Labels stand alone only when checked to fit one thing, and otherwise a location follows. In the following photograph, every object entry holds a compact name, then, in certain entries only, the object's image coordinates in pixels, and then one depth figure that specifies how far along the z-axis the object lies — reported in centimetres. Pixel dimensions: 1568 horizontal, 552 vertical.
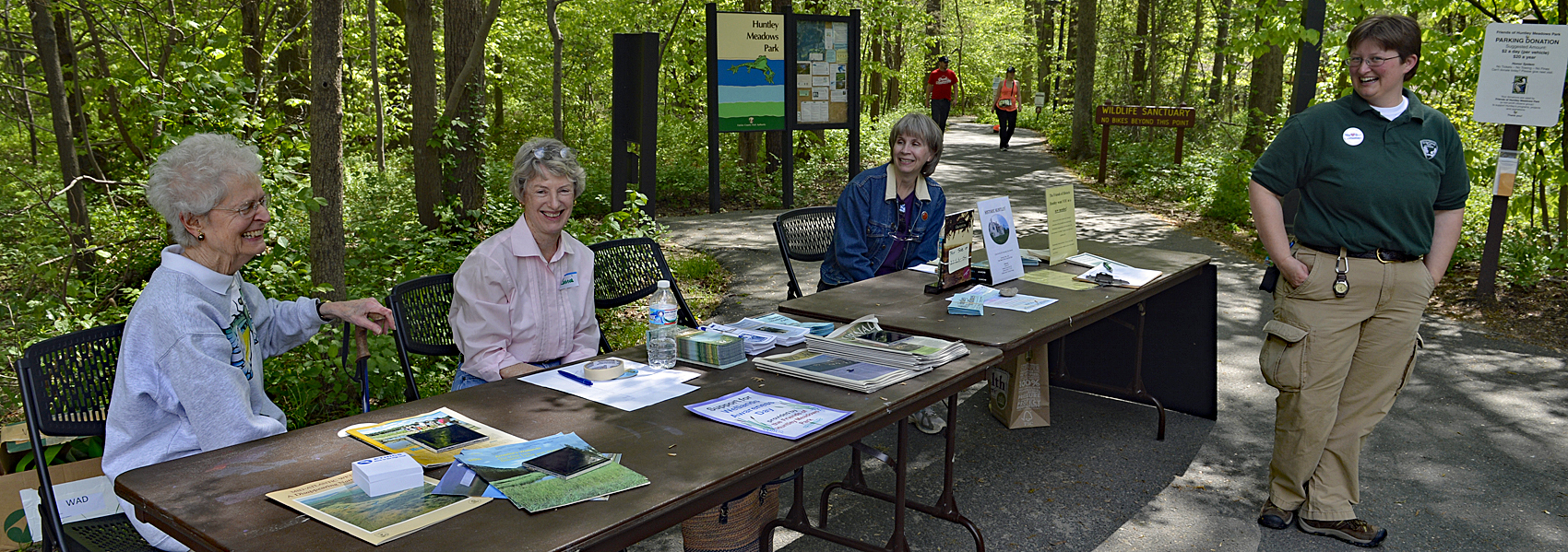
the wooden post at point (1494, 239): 654
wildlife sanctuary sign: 1295
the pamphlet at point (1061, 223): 456
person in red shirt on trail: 1920
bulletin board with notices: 1044
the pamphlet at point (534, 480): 186
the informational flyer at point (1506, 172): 641
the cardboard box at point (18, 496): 279
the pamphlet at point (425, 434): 212
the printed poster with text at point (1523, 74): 630
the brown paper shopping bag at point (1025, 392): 455
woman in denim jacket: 460
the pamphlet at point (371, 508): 173
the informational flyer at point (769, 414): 229
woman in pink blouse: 321
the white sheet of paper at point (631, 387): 256
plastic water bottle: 291
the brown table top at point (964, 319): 327
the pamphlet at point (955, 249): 392
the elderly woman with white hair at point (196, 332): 224
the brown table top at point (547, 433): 172
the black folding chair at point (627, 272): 402
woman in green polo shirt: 321
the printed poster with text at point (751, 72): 992
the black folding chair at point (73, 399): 234
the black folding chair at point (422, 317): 321
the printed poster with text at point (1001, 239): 402
